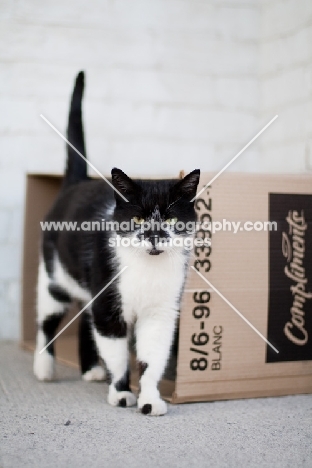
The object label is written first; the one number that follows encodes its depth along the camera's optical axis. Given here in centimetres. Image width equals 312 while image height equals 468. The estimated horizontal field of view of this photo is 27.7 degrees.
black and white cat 137
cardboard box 148
